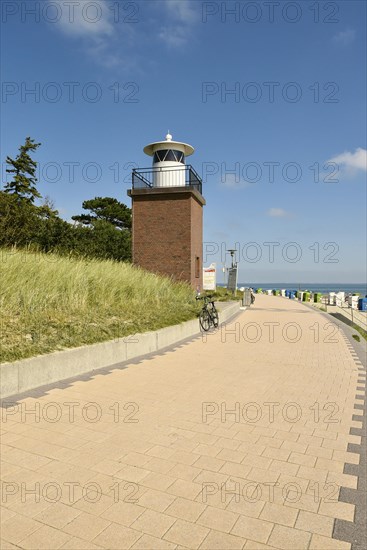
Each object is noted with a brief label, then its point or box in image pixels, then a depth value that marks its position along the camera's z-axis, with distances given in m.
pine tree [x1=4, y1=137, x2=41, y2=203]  42.94
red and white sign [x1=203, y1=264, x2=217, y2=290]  24.48
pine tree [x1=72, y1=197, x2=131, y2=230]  46.29
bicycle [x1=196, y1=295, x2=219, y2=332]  13.21
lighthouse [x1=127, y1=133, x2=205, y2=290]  21.00
